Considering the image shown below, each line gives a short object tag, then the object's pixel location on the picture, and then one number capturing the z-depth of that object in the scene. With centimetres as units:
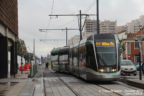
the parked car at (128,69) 2293
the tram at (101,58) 1471
